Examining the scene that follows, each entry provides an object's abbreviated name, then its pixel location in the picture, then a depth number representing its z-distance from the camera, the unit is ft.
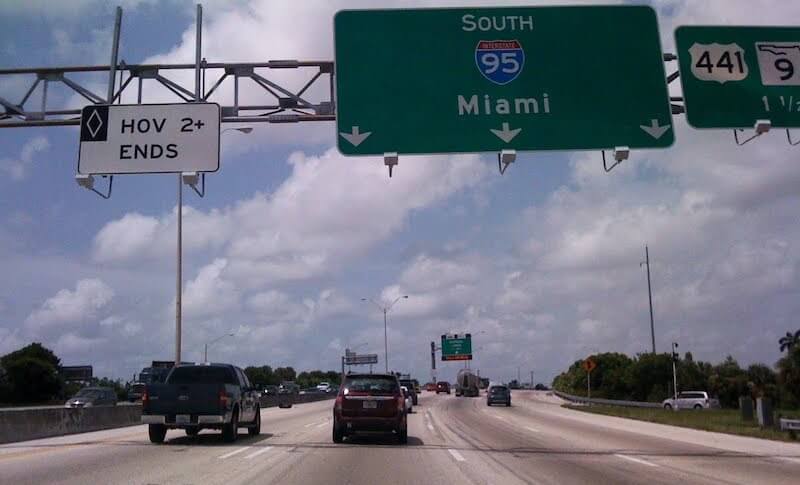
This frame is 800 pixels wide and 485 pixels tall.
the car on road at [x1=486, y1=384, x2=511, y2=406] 191.11
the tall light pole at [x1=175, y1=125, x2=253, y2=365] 120.98
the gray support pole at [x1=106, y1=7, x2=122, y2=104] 60.29
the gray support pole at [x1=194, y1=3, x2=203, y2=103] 59.77
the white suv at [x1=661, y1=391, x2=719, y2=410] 179.42
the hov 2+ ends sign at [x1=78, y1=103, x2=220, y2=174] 59.57
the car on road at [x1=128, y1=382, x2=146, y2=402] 182.19
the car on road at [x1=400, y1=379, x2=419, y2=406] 163.84
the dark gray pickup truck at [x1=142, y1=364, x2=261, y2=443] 65.92
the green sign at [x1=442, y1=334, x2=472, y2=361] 323.57
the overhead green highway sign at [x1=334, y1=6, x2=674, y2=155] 54.03
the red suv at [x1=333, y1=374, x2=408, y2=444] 67.46
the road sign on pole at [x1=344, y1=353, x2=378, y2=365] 455.22
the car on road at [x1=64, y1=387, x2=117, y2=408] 147.14
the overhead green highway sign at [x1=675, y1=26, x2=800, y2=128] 54.49
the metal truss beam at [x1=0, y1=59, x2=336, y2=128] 59.47
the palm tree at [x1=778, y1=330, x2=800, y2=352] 256.36
